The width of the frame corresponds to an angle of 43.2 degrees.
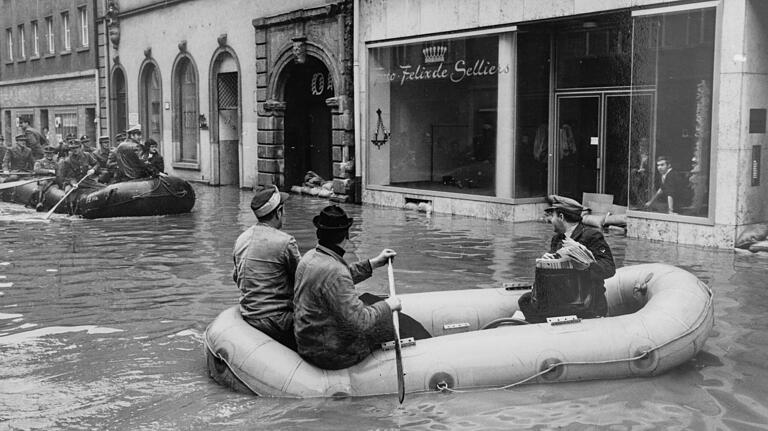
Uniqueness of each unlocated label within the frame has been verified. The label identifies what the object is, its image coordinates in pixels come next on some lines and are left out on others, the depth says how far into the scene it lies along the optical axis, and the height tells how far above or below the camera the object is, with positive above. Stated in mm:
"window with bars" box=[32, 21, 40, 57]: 40581 +3897
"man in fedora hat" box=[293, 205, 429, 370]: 6426 -1177
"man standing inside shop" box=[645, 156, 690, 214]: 13755 -810
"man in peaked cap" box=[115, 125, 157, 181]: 18656 -507
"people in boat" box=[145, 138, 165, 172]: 19000 -497
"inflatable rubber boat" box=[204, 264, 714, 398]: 6703 -1579
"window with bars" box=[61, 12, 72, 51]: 37250 +3961
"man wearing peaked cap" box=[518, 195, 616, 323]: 7426 -1084
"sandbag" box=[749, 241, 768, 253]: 12761 -1499
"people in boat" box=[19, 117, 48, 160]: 26031 -252
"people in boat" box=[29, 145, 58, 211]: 20375 -915
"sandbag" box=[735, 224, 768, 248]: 13078 -1402
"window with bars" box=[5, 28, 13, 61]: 43781 +4173
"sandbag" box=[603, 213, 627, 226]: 15180 -1367
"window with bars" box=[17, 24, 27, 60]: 42156 +3858
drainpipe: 20661 +923
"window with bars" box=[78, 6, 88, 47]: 36125 +3991
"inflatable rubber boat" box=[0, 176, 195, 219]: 18234 -1268
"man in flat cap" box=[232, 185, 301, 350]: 6977 -992
